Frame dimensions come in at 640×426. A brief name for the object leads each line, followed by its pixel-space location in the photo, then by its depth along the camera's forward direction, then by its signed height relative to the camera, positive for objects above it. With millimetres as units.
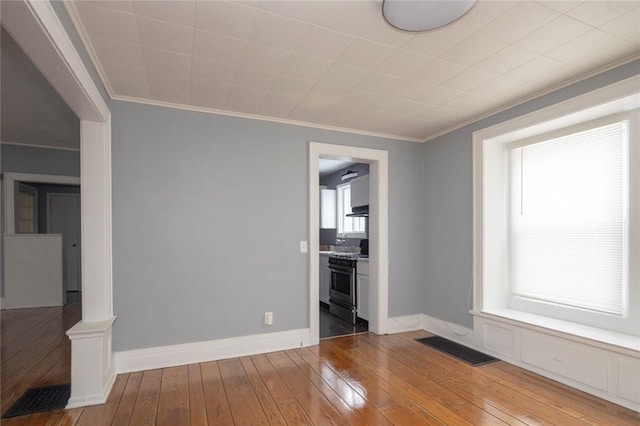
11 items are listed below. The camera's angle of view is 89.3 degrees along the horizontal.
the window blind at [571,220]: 2668 -77
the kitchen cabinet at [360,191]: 5218 +340
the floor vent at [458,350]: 3180 -1478
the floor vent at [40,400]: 2290 -1414
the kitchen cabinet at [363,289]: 4383 -1076
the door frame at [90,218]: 1769 -49
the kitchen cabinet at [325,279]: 5527 -1167
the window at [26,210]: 5696 +40
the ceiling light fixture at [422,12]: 1659 +1067
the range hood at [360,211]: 5270 +9
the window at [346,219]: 6251 -152
